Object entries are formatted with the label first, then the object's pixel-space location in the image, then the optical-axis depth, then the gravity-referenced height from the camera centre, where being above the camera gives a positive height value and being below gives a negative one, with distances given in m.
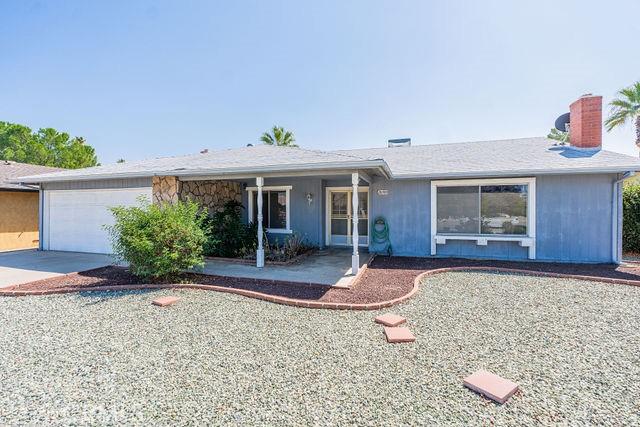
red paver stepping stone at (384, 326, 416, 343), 3.91 -1.57
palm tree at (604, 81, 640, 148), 15.23 +5.08
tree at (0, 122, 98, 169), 29.31 +6.30
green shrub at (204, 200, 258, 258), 9.89 -0.80
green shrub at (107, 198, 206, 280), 6.51 -0.65
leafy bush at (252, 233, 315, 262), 9.23 -1.22
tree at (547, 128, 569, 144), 24.77 +6.22
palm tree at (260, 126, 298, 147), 23.25 +5.49
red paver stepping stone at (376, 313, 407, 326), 4.44 -1.56
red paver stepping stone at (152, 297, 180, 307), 5.38 -1.57
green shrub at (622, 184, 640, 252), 10.41 -0.24
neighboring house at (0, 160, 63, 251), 12.24 -0.19
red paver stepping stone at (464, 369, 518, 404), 2.75 -1.59
